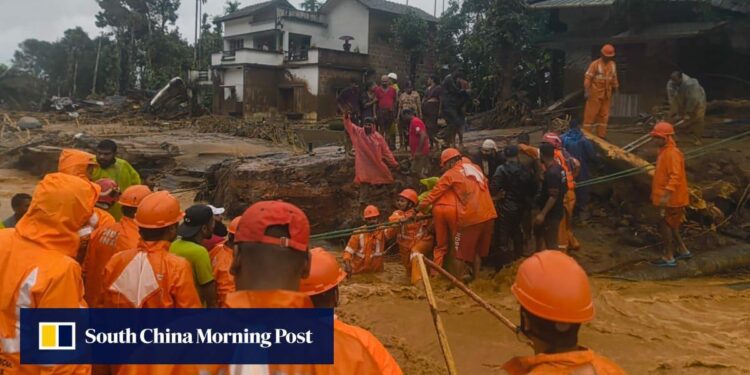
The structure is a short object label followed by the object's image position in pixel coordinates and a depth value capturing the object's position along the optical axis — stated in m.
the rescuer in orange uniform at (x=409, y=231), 7.25
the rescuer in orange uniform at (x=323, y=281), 2.40
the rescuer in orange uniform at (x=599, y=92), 9.67
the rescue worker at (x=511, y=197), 7.01
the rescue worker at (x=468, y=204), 6.43
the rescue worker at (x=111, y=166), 5.84
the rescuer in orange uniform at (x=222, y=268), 3.59
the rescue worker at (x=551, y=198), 6.53
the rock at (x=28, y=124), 23.36
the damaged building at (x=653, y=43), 12.09
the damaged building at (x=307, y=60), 28.53
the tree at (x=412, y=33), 26.86
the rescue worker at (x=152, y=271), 2.93
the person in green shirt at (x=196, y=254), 3.30
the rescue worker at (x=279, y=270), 1.67
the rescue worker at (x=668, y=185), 6.81
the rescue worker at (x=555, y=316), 1.80
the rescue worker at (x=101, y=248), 3.56
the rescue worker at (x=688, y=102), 9.31
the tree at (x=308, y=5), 42.94
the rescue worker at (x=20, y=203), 4.12
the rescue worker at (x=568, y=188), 7.10
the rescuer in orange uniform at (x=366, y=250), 7.49
